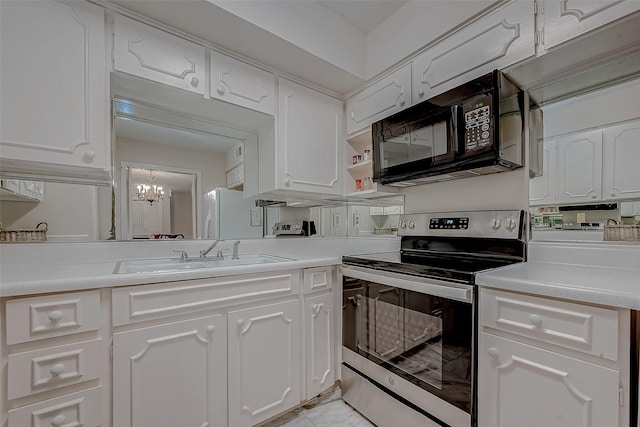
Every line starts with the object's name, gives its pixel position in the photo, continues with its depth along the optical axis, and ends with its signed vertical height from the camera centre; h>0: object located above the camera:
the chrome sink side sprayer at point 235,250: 1.73 -0.25
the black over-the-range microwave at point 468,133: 1.29 +0.41
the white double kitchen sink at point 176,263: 1.34 -0.29
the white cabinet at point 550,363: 0.79 -0.50
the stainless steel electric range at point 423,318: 1.12 -0.51
